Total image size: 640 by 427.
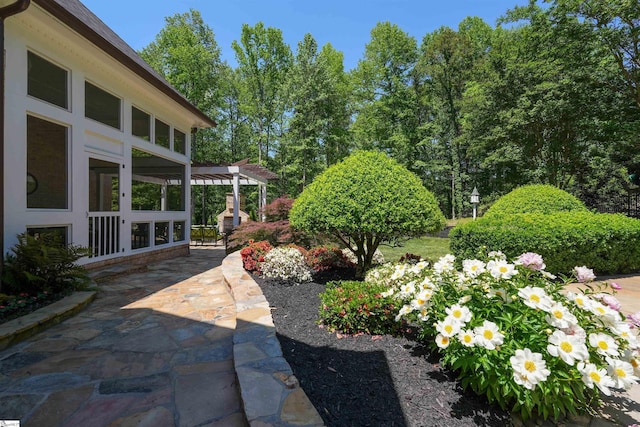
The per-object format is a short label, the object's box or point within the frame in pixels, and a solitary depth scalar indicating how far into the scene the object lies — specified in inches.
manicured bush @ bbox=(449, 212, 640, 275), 200.8
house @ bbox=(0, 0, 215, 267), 152.9
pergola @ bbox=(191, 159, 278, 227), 344.8
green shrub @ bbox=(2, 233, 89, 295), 137.6
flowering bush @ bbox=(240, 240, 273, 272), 201.8
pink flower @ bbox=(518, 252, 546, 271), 75.9
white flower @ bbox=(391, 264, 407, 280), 106.0
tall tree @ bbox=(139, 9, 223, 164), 669.9
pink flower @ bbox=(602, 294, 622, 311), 65.2
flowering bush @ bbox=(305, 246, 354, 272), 199.3
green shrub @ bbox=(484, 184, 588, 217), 252.2
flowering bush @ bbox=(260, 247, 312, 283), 178.1
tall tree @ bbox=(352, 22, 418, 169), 850.8
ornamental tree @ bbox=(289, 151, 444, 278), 149.9
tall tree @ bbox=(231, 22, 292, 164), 795.4
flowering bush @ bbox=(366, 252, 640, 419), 56.1
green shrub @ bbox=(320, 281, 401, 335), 102.5
